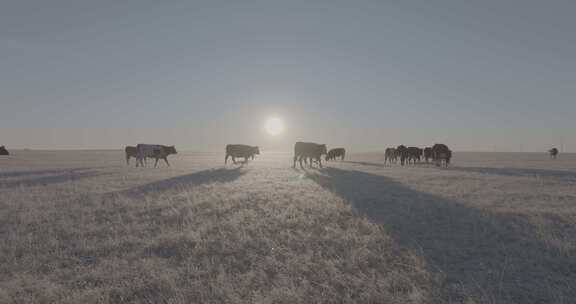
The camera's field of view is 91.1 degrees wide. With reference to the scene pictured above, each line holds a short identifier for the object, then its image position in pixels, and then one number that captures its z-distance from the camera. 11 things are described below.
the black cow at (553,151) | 56.43
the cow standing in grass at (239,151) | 34.81
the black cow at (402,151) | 39.27
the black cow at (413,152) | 39.22
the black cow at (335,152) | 48.09
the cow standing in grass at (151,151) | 30.78
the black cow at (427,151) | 39.81
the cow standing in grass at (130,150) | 32.53
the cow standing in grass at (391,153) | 43.25
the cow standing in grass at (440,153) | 31.92
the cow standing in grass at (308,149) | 30.03
